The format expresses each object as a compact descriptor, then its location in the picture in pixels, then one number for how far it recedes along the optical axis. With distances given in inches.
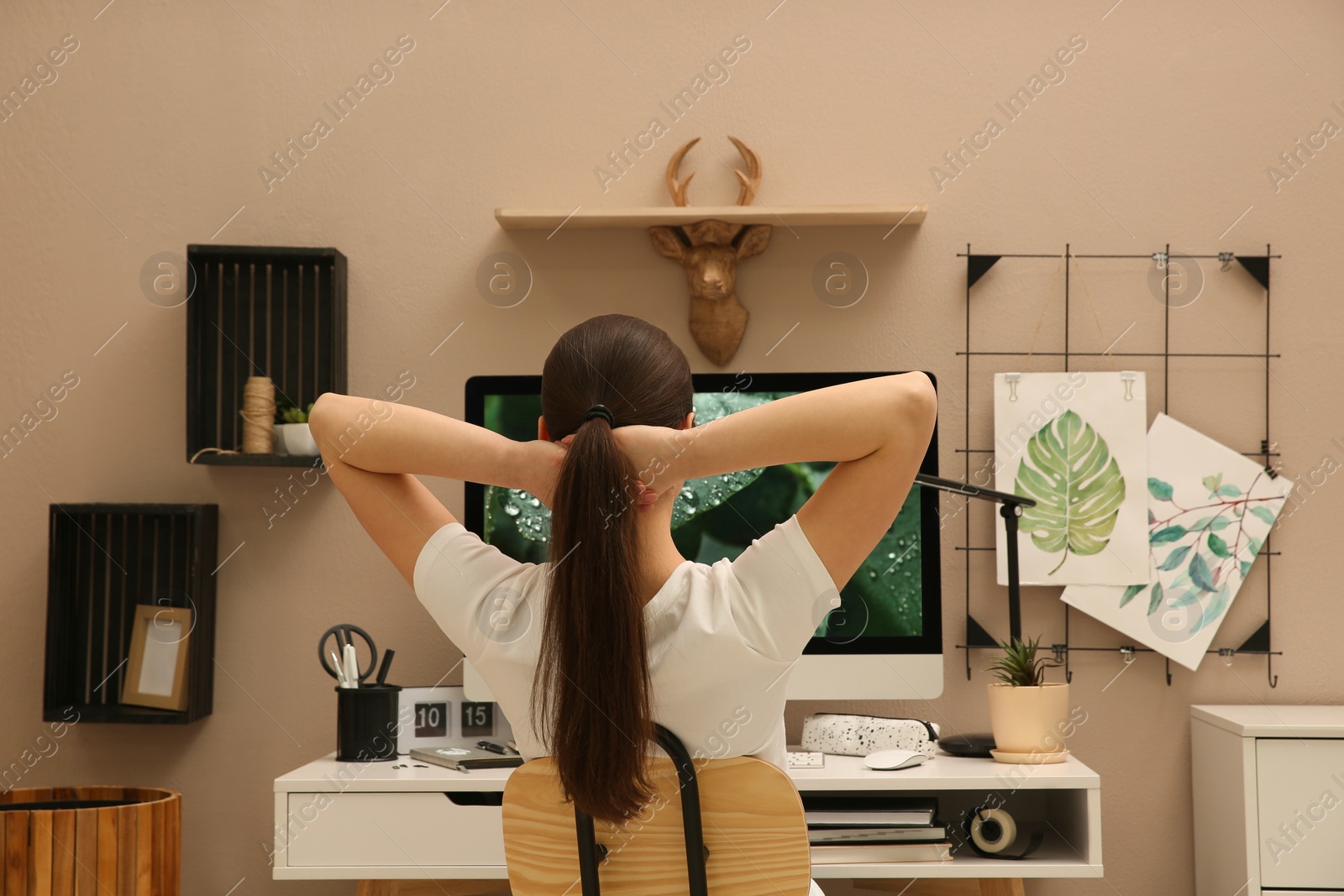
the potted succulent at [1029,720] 76.7
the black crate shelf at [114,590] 88.8
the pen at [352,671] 80.8
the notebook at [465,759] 75.0
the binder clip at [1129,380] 90.4
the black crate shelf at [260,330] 91.5
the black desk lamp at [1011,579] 77.4
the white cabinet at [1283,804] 74.7
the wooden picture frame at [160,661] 89.1
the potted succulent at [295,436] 88.7
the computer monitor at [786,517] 79.2
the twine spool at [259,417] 89.0
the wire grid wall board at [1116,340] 90.8
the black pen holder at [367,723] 78.5
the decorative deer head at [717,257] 89.4
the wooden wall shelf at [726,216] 87.5
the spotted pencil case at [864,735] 79.1
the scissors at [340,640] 79.9
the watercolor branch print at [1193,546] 89.2
